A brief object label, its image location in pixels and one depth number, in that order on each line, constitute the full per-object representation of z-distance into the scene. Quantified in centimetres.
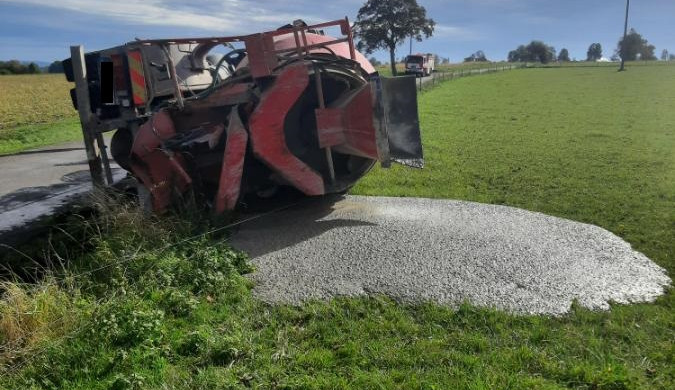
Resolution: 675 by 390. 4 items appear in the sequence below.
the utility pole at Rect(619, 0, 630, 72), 5275
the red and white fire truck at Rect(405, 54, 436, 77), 4731
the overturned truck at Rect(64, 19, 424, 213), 527
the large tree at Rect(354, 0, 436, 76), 5859
